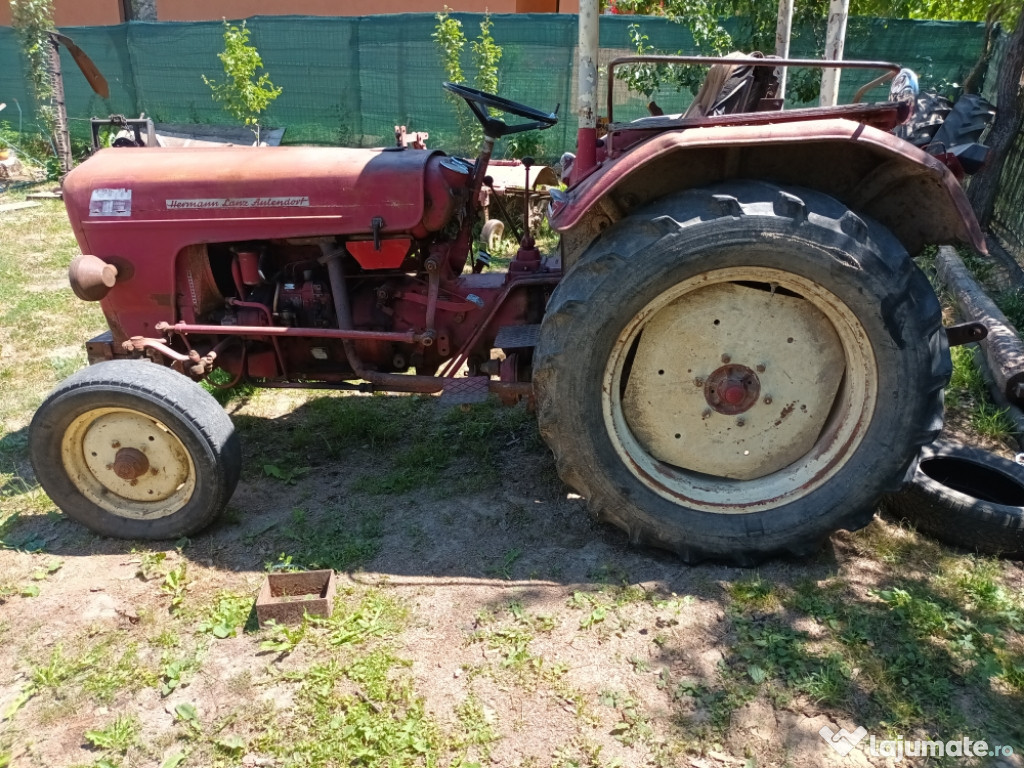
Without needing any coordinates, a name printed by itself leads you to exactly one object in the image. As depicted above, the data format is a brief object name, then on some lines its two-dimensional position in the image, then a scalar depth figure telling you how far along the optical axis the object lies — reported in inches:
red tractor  97.3
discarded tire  110.2
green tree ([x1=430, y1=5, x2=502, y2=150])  366.3
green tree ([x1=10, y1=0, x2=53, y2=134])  438.3
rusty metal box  100.6
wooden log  155.6
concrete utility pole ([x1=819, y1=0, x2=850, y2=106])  153.9
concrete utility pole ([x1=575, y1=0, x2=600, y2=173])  107.2
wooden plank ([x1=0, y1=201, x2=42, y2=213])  364.5
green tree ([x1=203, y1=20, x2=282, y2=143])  361.4
